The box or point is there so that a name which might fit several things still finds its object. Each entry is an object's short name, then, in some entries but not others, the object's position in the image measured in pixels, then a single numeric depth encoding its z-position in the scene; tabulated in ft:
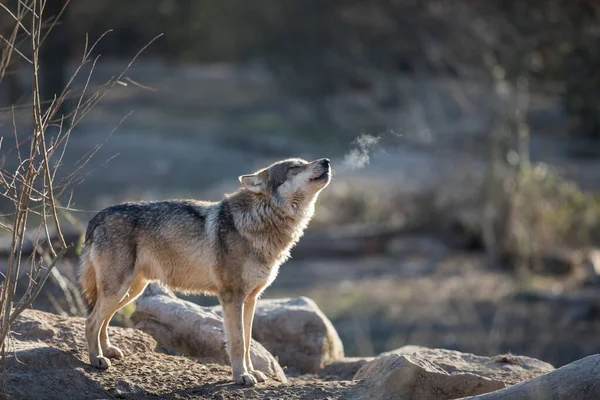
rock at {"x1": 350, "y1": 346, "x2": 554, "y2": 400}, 43.19
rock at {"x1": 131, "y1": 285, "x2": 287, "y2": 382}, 51.11
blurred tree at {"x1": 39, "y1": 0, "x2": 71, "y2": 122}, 185.47
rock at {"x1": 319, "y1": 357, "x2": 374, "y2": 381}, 55.06
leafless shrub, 36.40
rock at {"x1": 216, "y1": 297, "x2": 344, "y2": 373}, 56.39
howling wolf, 44.83
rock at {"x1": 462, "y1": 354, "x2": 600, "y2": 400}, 37.11
